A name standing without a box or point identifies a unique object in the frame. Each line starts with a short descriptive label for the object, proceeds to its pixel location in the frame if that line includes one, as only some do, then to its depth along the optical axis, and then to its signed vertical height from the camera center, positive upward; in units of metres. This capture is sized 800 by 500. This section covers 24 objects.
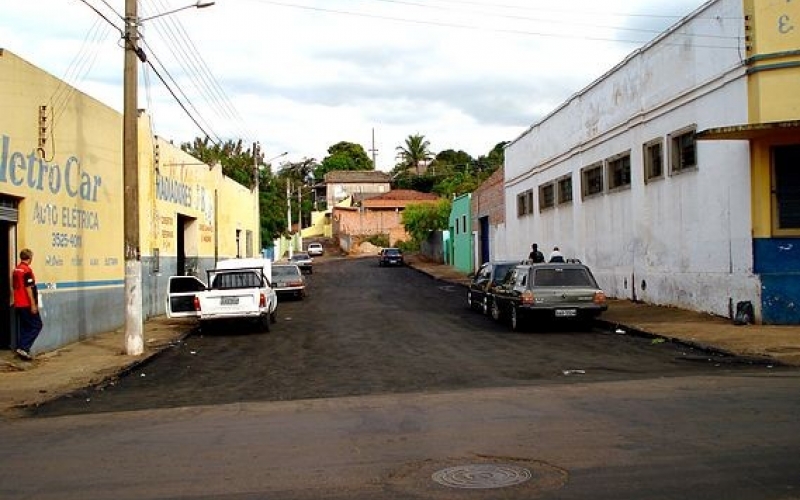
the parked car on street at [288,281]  33.40 -0.81
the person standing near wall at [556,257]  25.98 -0.08
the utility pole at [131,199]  16.30 +1.33
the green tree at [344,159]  126.94 +15.90
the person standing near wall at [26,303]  14.48 -0.63
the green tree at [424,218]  67.38 +3.40
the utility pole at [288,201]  67.00 +4.91
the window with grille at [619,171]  26.11 +2.70
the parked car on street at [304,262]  56.25 -0.09
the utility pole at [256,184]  46.92 +4.44
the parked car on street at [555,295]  19.05 -0.94
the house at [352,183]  113.44 +10.71
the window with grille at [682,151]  21.31 +2.68
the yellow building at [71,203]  15.72 +1.47
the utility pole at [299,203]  88.71 +6.29
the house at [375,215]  94.25 +5.12
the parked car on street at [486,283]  23.67 -0.79
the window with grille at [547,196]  34.71 +2.57
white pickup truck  20.59 -0.85
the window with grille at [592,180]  28.77 +2.66
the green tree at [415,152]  107.44 +14.23
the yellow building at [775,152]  17.61 +2.14
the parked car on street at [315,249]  86.06 +1.21
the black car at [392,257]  63.44 +0.12
